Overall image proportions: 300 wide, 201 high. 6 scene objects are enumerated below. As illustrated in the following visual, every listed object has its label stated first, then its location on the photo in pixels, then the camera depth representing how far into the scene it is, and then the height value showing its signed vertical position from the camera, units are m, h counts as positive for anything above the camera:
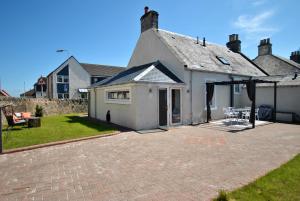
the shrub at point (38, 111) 19.39 -1.46
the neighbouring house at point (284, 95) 15.17 +0.03
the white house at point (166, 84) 11.90 +0.75
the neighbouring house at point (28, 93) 59.01 +0.66
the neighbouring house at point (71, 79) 36.06 +3.09
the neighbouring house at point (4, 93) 19.86 +0.26
